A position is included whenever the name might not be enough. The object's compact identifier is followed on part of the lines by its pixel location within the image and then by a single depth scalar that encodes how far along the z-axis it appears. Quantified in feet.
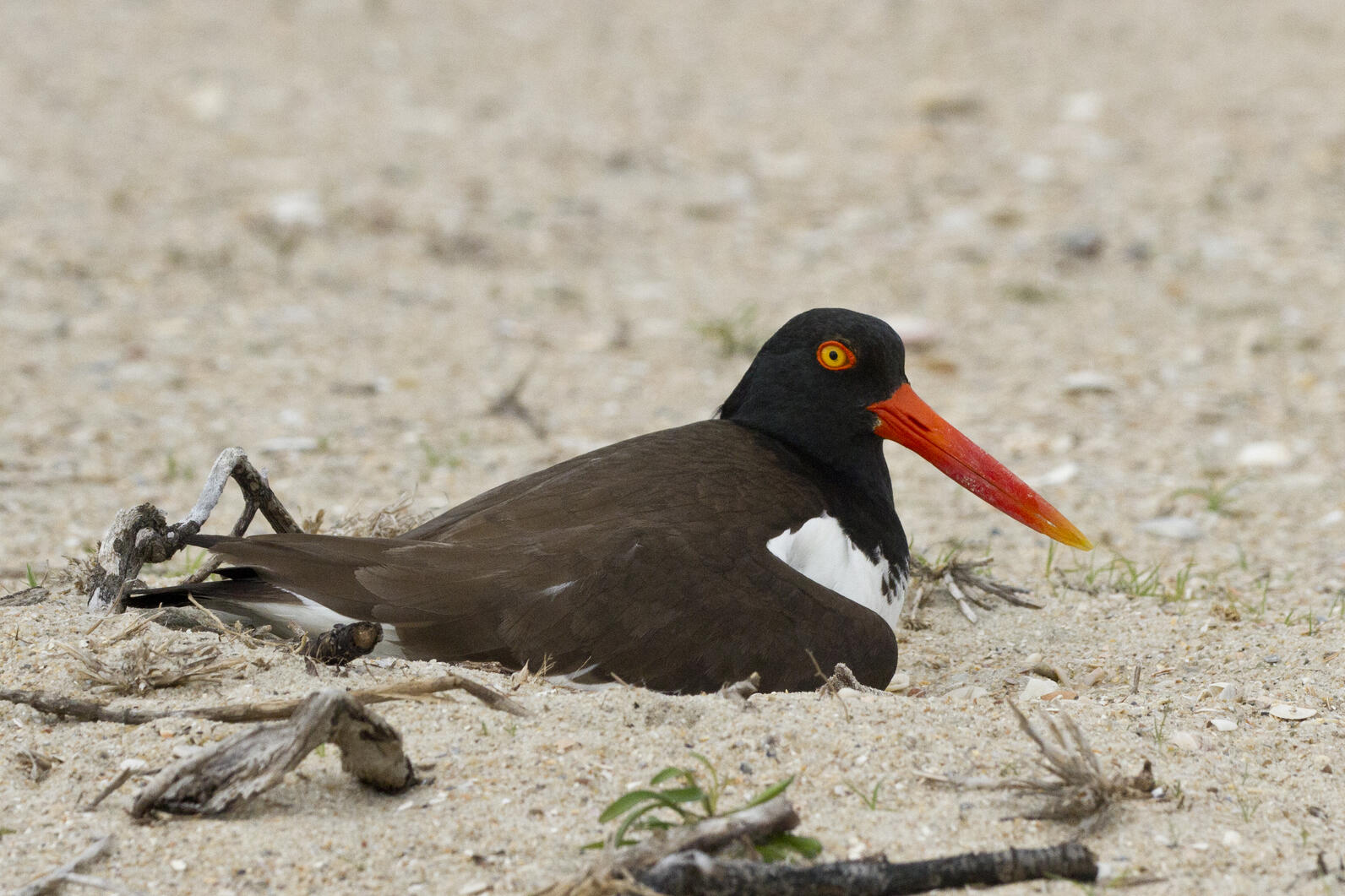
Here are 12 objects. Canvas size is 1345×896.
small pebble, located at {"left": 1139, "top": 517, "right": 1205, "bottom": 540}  40.63
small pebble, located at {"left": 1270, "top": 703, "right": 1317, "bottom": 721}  24.49
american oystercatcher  25.04
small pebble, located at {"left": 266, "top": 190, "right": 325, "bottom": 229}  62.90
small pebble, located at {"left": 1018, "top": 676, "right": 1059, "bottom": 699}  26.45
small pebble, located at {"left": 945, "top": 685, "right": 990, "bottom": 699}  25.86
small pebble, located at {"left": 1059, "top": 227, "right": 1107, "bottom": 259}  63.57
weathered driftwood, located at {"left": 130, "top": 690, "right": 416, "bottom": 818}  19.29
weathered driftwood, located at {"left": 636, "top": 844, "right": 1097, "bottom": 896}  17.47
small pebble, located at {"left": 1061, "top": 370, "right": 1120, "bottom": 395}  51.52
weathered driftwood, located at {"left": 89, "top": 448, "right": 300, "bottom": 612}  25.52
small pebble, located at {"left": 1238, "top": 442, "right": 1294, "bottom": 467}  45.75
